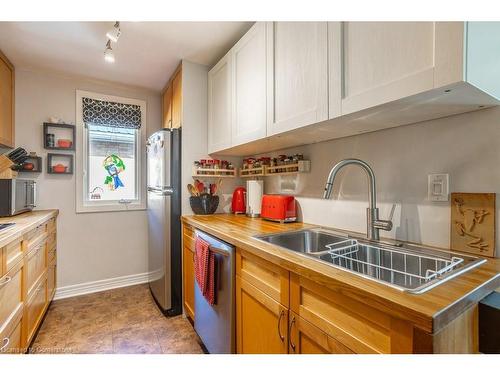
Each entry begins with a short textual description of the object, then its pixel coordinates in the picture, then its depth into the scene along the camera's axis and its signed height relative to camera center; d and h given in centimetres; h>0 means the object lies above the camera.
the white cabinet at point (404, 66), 73 +41
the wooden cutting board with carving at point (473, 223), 93 -14
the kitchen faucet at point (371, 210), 113 -11
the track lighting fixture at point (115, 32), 163 +100
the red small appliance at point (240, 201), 226 -14
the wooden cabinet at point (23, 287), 126 -62
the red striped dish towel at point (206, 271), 145 -51
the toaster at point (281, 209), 173 -16
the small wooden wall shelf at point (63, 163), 246 +24
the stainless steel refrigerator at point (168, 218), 207 -27
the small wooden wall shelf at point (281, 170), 171 +13
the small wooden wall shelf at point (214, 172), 218 +12
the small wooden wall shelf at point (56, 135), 242 +51
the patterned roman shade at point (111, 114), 264 +79
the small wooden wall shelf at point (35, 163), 234 +22
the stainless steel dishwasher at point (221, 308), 131 -69
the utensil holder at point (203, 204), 218 -16
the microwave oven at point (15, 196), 185 -8
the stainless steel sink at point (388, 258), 84 -29
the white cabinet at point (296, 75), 114 +57
